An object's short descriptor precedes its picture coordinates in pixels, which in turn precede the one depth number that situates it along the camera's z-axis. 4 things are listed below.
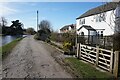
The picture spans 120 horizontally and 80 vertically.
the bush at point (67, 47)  7.84
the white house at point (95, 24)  13.62
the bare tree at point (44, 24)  30.80
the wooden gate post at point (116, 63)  3.64
